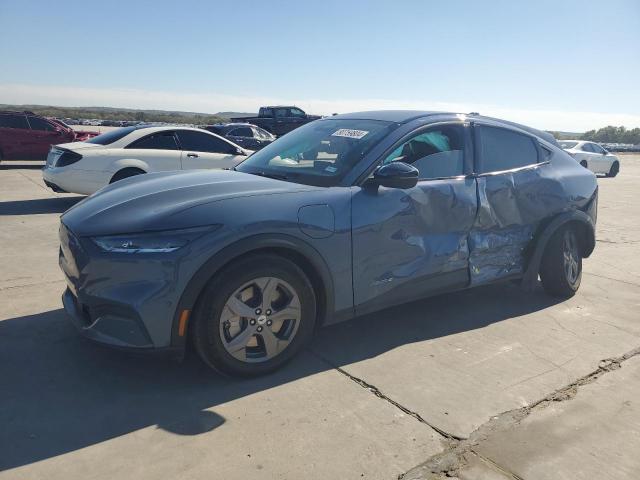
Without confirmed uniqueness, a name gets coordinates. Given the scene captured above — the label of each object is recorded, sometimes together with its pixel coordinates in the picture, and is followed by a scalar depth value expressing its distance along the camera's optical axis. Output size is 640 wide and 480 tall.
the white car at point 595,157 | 20.75
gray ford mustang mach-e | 2.91
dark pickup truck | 27.97
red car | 15.08
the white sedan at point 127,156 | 8.42
